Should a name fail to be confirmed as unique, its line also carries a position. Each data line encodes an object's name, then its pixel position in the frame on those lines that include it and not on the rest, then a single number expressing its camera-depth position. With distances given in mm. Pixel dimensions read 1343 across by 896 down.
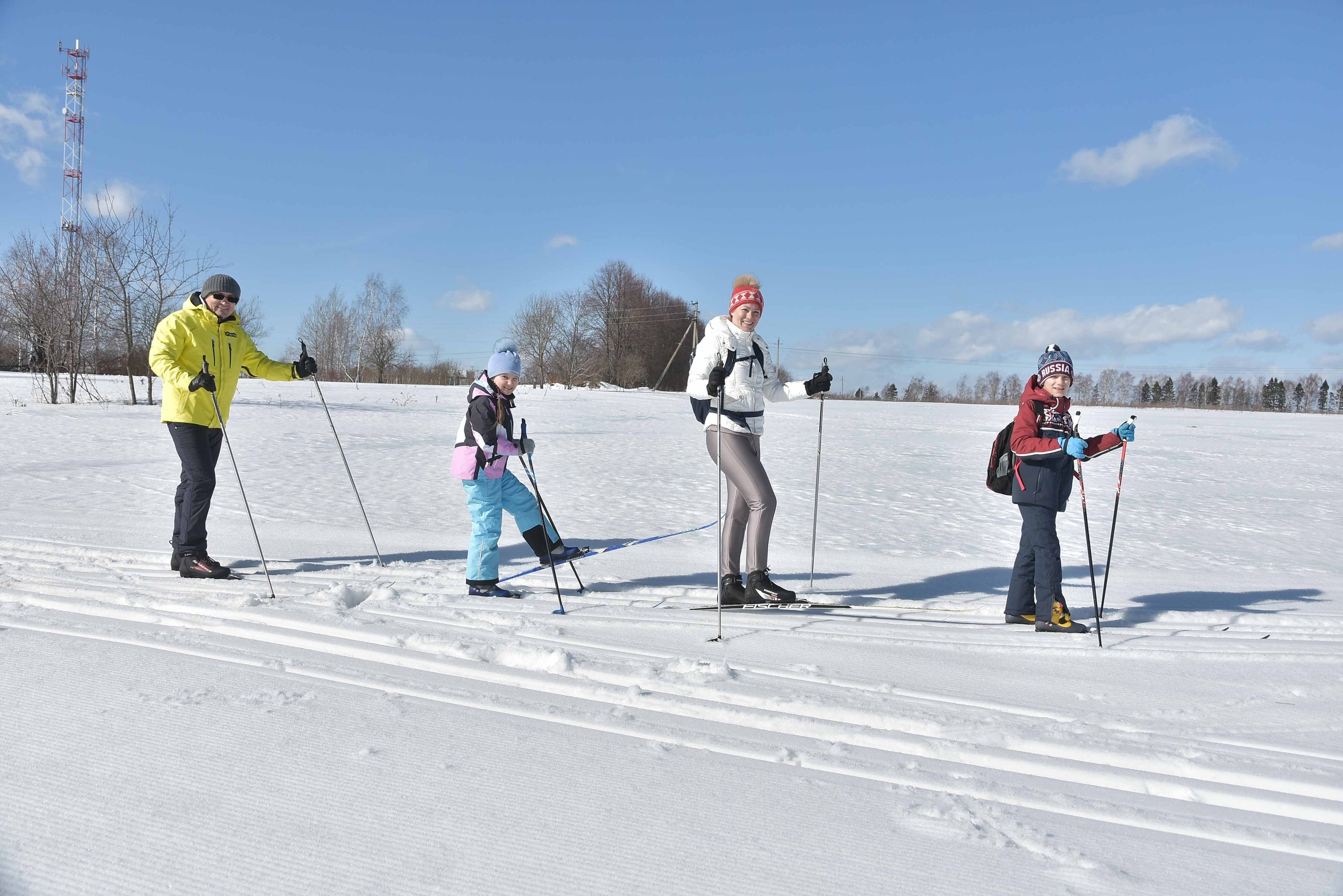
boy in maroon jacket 4488
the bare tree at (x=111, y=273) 21016
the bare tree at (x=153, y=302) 21234
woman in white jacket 4875
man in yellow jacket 5145
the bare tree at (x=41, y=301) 20359
